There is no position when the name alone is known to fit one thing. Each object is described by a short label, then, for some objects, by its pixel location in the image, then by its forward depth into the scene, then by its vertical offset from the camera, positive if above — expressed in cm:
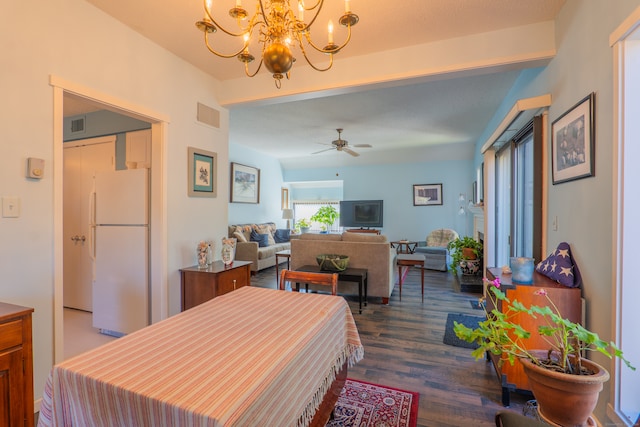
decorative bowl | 382 -63
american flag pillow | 190 -36
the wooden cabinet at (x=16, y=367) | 141 -76
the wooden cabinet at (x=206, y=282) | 282 -68
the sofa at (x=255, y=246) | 598 -73
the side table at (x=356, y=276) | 376 -80
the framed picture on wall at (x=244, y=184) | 673 +70
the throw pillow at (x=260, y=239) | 660 -57
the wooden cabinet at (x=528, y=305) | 185 -58
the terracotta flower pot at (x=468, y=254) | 494 -66
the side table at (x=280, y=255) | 519 -73
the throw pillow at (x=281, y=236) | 765 -59
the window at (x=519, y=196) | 249 +20
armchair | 630 -76
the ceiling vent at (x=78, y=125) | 380 +112
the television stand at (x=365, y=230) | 780 -44
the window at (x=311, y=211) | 900 +7
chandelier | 146 +95
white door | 372 +0
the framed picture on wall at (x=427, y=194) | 755 +51
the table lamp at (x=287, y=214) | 857 -2
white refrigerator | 290 -38
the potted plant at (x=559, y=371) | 103 -57
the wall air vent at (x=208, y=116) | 323 +109
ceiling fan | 543 +127
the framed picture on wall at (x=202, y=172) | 311 +44
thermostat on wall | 187 +28
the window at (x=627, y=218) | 146 -1
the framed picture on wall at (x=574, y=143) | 175 +48
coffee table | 702 -82
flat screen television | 806 +2
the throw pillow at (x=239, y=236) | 612 -47
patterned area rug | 184 -128
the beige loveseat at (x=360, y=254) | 402 -56
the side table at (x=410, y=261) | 435 -70
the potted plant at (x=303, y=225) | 887 -35
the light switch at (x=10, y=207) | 178 +3
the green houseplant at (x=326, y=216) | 880 -8
